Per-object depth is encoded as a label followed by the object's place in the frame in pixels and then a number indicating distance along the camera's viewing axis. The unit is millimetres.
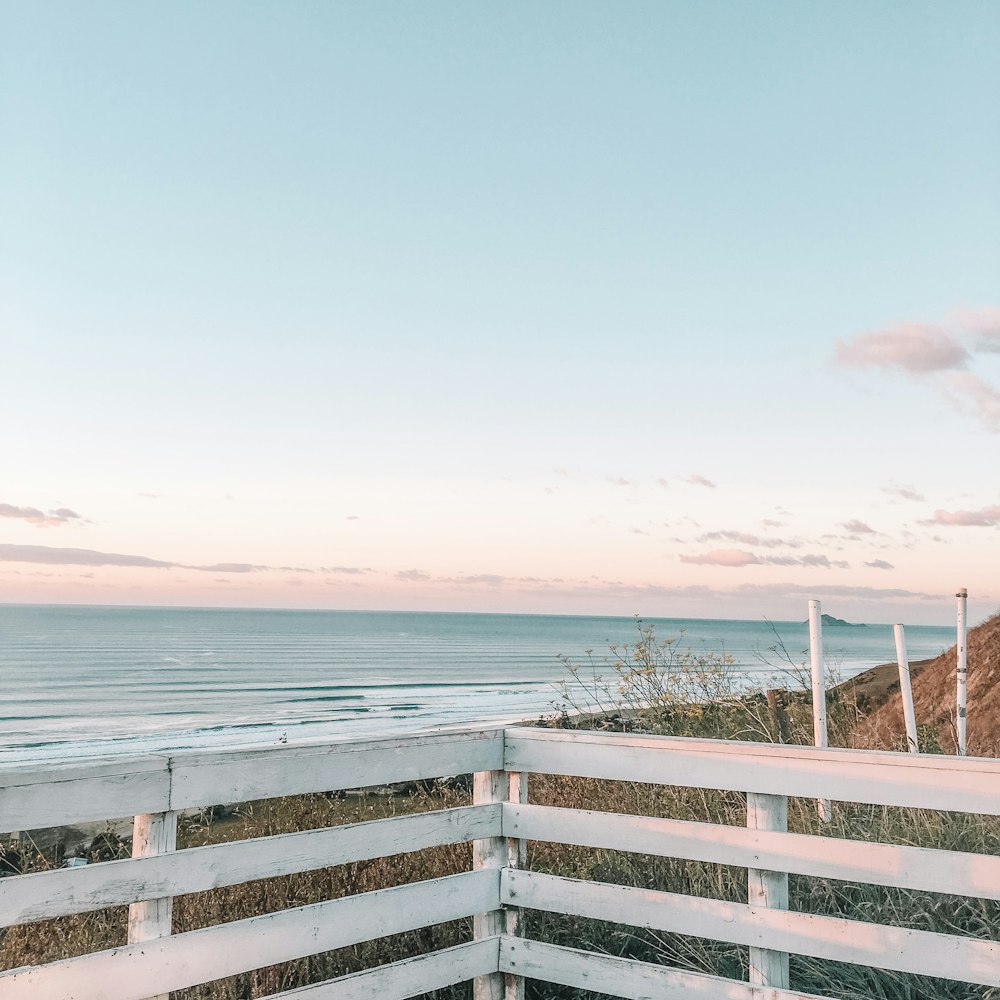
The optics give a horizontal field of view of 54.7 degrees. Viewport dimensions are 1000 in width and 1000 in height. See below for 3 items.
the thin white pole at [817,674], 6340
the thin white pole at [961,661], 7496
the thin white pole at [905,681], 7086
